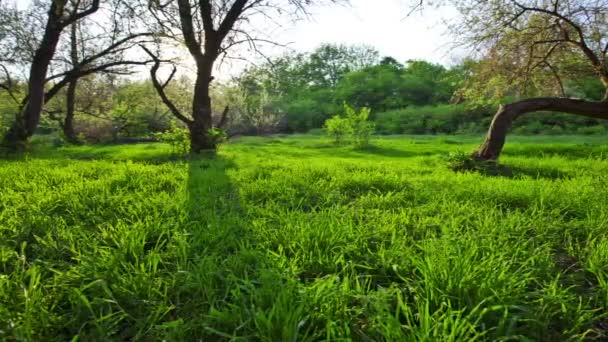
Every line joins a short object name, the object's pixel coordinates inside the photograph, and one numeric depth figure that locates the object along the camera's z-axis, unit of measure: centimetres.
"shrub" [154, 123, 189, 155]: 1113
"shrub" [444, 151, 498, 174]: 722
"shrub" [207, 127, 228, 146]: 1116
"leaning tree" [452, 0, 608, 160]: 805
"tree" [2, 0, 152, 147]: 1125
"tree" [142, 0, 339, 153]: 1100
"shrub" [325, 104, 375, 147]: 1598
